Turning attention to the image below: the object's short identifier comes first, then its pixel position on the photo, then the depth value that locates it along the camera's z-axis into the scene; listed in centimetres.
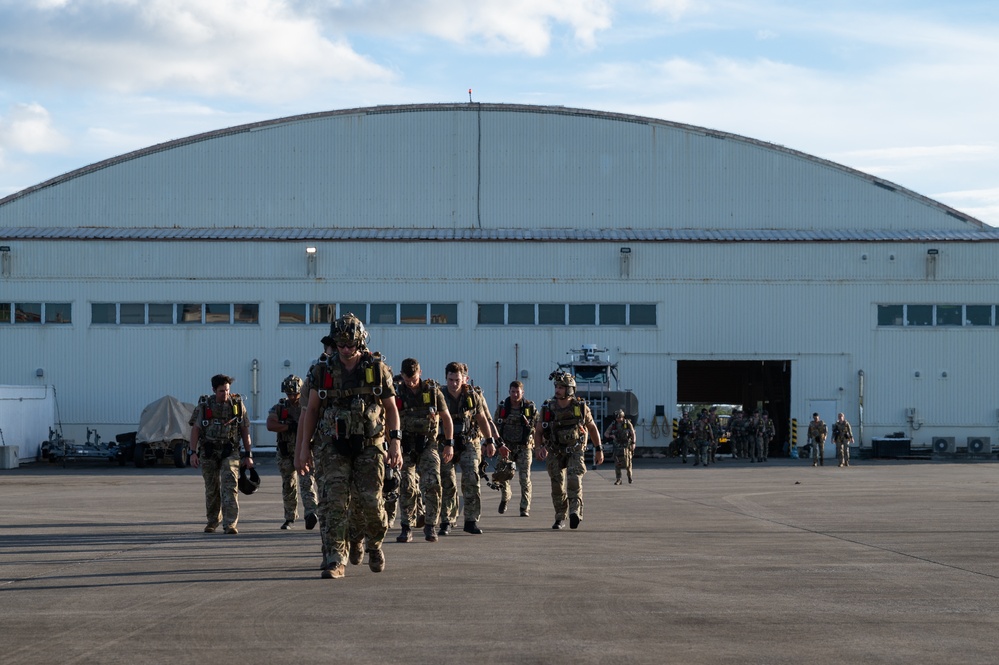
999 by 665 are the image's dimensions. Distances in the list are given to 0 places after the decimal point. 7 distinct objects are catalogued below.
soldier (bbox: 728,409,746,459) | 4391
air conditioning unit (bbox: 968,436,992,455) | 4309
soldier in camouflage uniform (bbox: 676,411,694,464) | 4047
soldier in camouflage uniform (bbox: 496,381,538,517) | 1870
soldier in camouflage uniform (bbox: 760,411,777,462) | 4216
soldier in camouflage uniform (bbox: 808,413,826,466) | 3850
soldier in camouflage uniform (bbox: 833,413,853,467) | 3816
